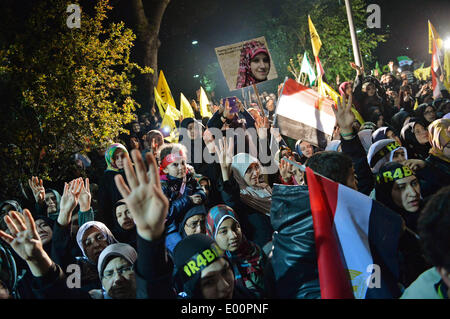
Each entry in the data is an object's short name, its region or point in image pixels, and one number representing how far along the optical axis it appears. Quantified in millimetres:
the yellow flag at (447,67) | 7719
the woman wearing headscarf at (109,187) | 4504
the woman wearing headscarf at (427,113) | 6637
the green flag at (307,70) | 7438
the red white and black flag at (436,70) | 7914
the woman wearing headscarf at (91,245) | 3102
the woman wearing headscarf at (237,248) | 2814
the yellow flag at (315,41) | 7761
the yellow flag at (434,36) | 7995
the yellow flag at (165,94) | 9664
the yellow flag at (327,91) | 6731
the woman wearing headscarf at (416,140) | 5234
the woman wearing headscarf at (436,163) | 3588
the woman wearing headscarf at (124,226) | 3729
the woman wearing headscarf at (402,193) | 2818
